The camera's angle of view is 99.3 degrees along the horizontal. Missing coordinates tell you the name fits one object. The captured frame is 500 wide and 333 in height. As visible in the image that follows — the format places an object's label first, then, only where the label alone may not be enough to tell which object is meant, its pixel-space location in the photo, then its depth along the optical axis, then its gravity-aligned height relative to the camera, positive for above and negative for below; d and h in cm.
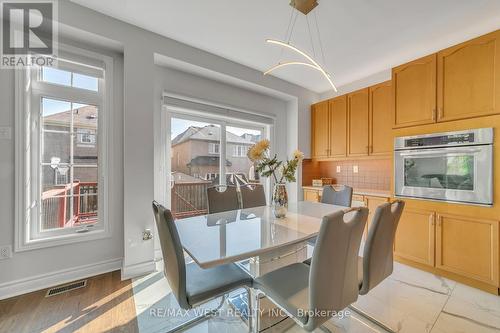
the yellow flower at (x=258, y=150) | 165 +12
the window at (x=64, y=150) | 196 +14
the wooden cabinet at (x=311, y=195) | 355 -50
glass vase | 174 -28
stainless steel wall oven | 197 +1
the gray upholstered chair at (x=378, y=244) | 123 -47
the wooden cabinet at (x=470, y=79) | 194 +87
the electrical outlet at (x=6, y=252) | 184 -76
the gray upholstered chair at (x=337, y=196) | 228 -33
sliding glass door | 288 +11
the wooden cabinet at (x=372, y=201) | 276 -47
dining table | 108 -43
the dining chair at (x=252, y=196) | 234 -34
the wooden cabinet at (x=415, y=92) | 232 +87
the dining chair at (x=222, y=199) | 212 -35
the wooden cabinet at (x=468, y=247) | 193 -77
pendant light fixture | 183 +143
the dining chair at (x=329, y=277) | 95 -53
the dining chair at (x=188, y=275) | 108 -70
